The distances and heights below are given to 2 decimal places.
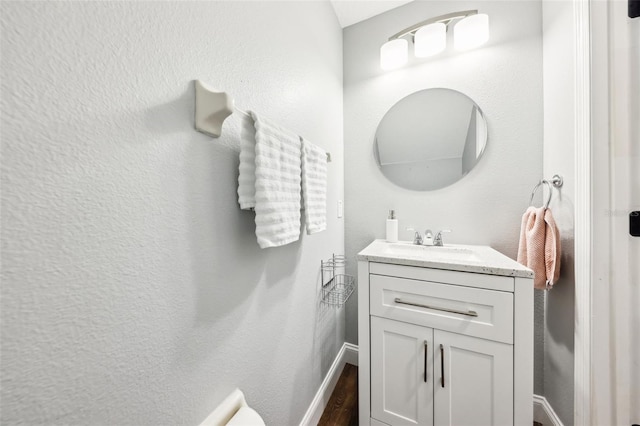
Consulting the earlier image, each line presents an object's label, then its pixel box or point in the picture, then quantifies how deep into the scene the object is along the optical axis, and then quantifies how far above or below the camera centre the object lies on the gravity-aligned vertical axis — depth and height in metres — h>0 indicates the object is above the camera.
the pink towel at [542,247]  0.98 -0.16
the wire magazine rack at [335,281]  1.29 -0.44
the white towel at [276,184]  0.65 +0.08
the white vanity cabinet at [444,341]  0.86 -0.53
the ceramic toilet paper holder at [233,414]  0.59 -0.54
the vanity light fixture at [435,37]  1.21 +0.95
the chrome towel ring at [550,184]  1.03 +0.12
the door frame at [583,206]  0.84 +0.01
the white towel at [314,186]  0.90 +0.11
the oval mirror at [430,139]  1.31 +0.42
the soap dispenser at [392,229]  1.40 -0.11
